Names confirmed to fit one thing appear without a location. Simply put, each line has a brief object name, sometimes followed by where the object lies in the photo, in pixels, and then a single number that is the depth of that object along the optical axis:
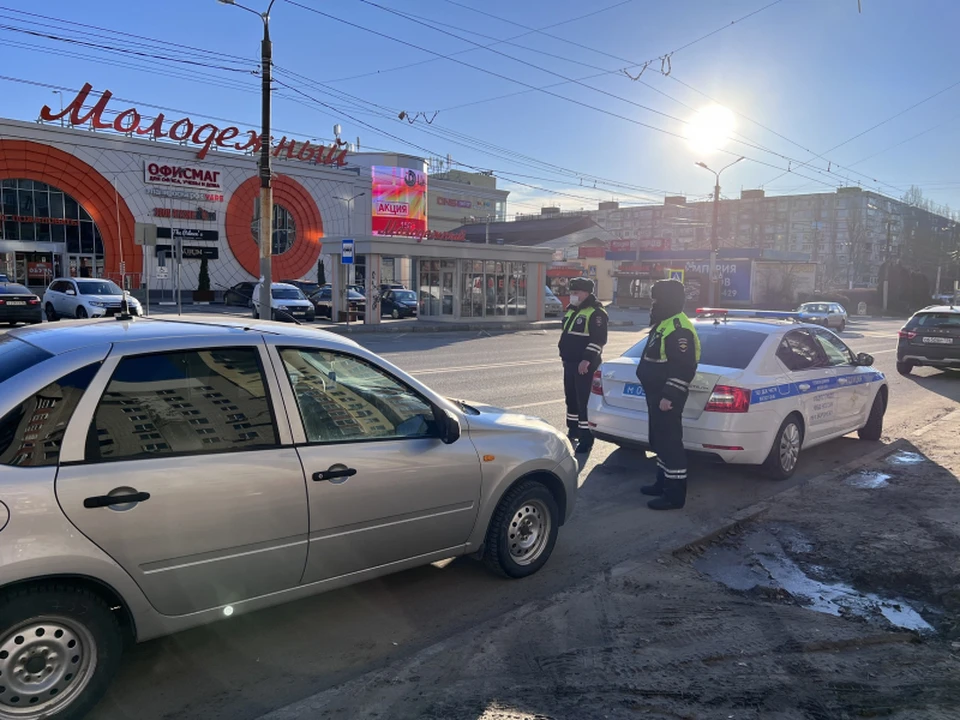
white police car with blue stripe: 6.35
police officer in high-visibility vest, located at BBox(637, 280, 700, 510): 5.75
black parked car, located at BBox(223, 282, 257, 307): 38.50
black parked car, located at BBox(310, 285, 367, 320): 31.05
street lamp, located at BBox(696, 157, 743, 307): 40.91
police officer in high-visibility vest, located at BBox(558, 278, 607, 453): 7.75
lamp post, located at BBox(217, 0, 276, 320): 17.42
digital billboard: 58.28
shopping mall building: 30.36
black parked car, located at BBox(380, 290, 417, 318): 32.03
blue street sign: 26.28
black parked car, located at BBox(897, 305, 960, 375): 14.78
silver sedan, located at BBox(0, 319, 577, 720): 2.71
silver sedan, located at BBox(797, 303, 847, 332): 34.91
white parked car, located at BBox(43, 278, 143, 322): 23.80
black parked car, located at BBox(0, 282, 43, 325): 21.88
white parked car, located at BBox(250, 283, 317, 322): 27.62
